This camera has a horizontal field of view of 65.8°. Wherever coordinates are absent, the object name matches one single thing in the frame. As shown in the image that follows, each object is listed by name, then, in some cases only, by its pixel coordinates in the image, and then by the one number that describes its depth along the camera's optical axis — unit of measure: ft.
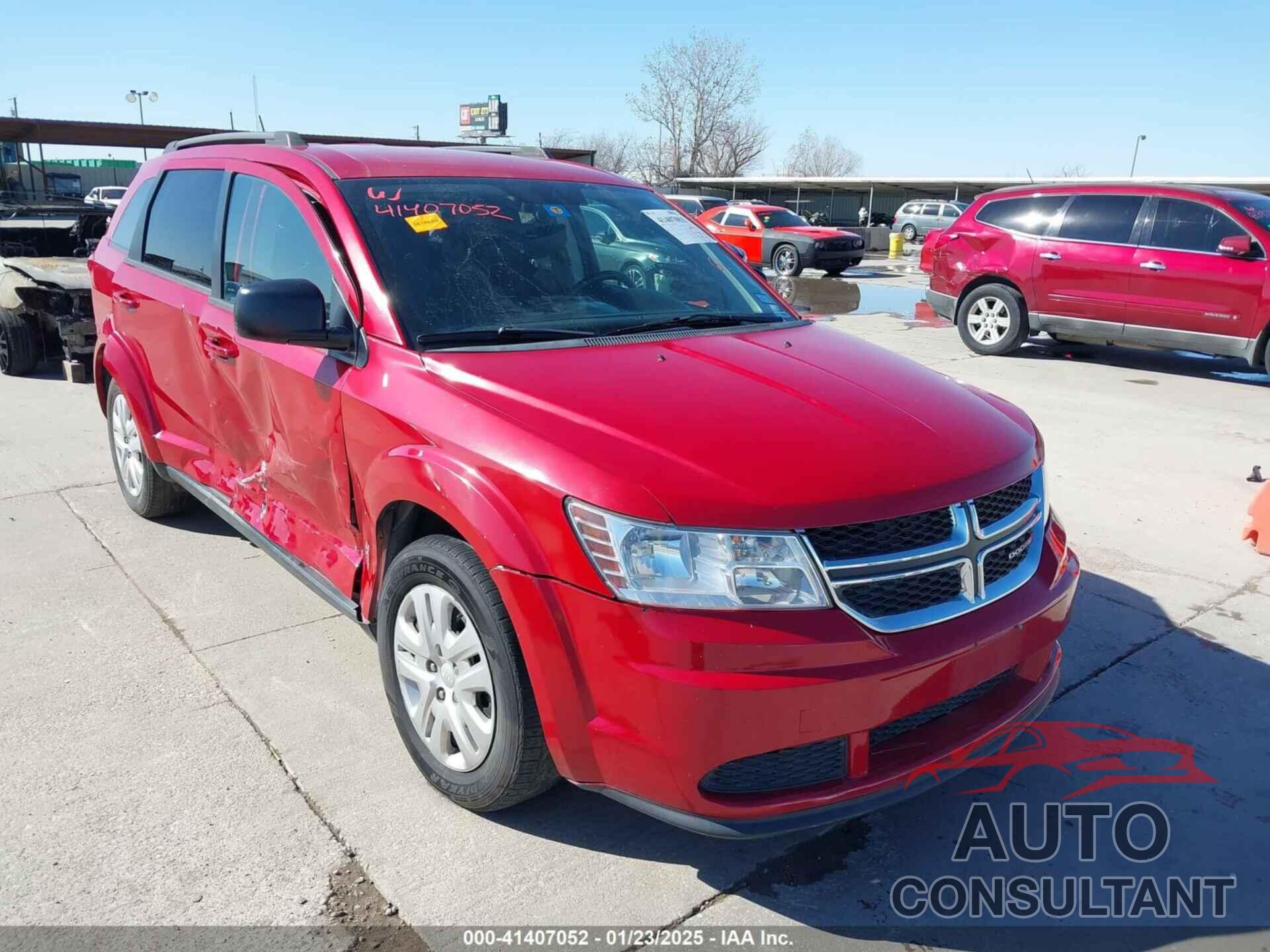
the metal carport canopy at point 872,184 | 151.43
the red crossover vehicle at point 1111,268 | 30.19
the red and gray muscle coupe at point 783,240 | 75.25
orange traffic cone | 16.52
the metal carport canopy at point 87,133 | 86.58
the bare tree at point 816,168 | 349.82
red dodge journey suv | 7.43
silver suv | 132.26
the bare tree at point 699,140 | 215.92
